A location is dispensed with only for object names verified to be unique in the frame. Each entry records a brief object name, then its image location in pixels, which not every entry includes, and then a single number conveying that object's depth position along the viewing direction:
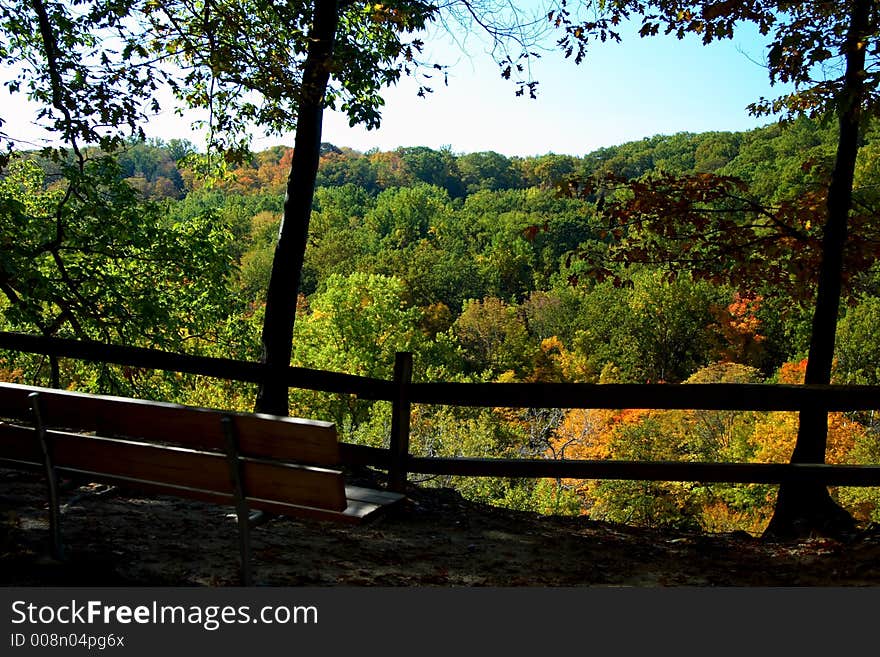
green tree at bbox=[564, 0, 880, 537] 5.87
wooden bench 3.59
